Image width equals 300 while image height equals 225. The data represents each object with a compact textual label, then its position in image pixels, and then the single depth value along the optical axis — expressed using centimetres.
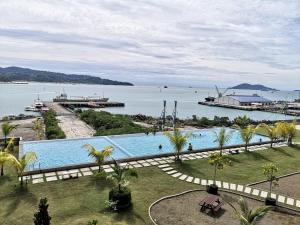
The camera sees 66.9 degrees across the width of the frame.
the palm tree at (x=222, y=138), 1705
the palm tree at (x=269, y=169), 1102
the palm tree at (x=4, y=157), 1165
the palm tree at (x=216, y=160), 1167
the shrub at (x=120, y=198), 995
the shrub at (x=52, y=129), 2353
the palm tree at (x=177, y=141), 1560
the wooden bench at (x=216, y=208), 997
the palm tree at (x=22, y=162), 1137
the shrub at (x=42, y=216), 799
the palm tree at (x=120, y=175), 1047
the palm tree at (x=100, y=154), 1305
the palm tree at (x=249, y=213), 689
